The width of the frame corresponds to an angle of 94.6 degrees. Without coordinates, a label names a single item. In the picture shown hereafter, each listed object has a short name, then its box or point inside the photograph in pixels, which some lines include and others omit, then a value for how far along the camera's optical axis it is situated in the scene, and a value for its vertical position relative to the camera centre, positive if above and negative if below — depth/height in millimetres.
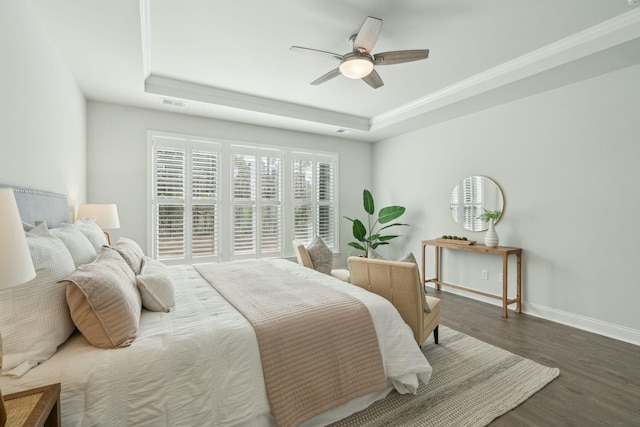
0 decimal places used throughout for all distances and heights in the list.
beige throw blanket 1600 -799
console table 3535 -616
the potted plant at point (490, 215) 3971 -18
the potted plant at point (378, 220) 5188 -151
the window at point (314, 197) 5312 +313
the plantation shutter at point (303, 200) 5293 +249
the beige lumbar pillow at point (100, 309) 1401 -463
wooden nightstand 984 -687
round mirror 4059 +193
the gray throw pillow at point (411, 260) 2355 -427
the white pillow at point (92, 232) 2268 -144
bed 1262 -760
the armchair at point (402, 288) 2248 -601
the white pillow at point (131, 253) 2115 -305
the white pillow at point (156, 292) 1846 -495
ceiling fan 2332 +1329
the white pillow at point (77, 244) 1789 -197
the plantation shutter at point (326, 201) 5551 +240
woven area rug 1839 -1258
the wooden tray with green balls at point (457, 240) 4043 -378
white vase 3777 -315
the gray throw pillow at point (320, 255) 3852 -544
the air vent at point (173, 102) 3758 +1452
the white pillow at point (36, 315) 1227 -443
